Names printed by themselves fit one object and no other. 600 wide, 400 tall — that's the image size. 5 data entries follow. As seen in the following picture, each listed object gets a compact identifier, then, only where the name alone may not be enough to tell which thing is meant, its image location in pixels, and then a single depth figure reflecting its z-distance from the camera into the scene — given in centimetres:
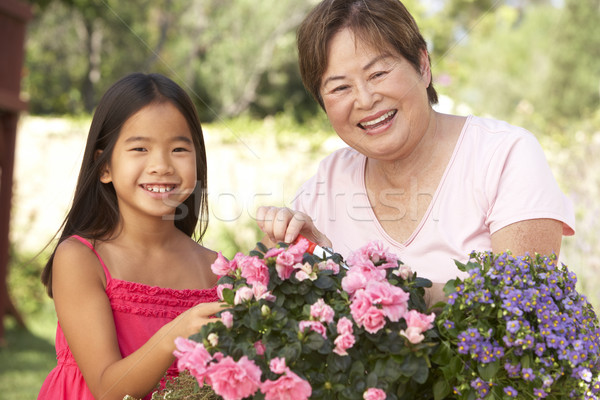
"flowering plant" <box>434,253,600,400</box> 150
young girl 211
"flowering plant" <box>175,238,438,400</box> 145
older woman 227
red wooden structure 573
